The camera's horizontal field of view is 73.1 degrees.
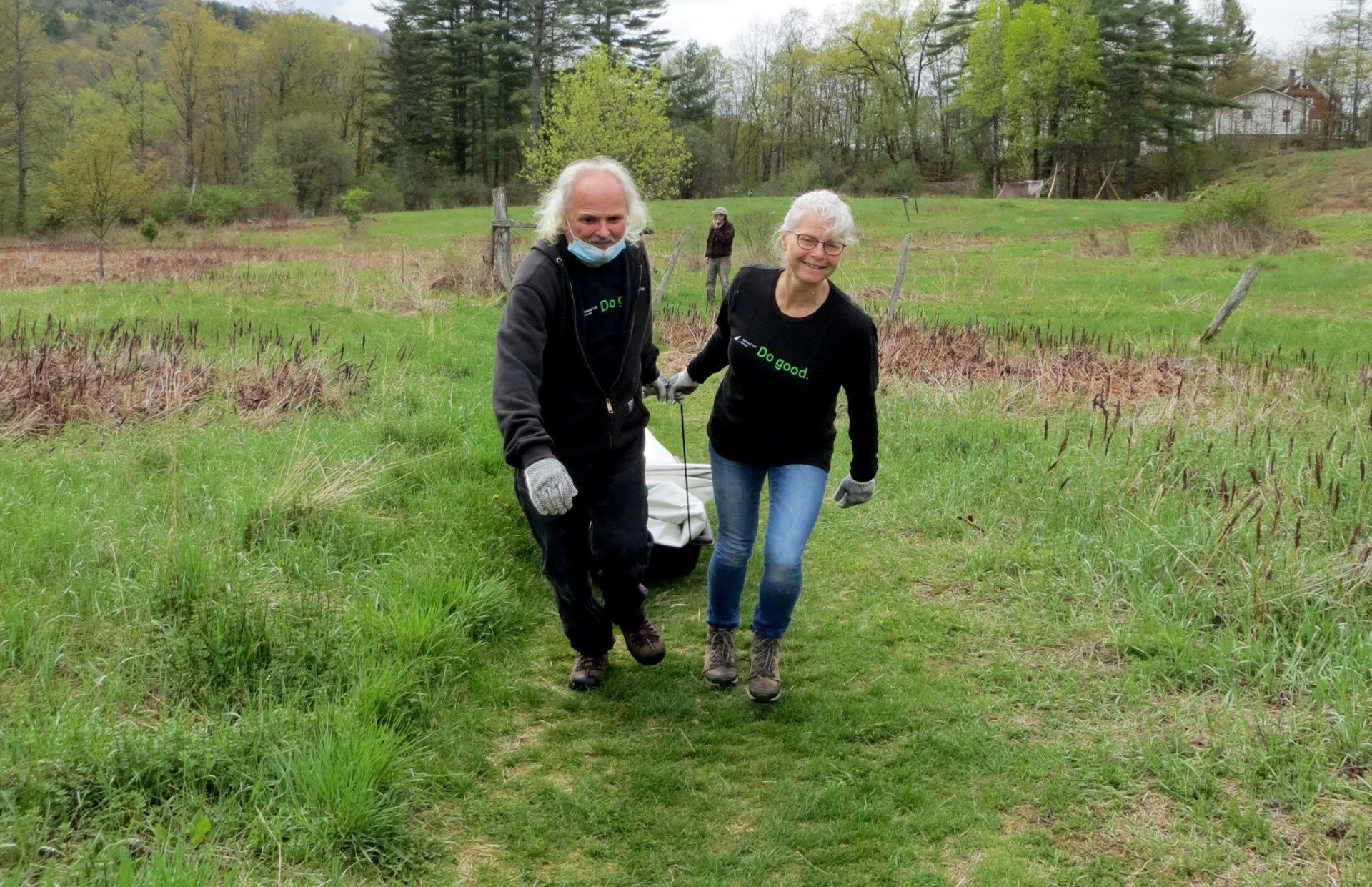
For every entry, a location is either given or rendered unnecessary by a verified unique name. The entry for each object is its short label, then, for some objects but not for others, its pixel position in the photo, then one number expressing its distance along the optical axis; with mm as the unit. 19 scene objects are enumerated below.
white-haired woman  3451
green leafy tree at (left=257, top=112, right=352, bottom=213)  53438
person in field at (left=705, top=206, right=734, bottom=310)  15906
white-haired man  3252
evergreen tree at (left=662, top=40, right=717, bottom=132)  59125
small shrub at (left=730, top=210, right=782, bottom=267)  18859
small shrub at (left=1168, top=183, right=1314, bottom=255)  23469
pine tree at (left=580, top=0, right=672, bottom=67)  55656
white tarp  5117
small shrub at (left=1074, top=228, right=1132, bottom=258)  24469
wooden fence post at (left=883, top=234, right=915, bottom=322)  11617
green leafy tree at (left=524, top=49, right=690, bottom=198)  34469
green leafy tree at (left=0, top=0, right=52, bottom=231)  41250
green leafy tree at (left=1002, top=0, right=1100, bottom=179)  52281
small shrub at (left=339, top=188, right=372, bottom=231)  39188
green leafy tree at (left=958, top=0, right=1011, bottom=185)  55438
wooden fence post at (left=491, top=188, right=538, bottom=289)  14102
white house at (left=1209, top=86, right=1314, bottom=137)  59406
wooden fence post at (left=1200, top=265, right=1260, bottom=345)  10039
